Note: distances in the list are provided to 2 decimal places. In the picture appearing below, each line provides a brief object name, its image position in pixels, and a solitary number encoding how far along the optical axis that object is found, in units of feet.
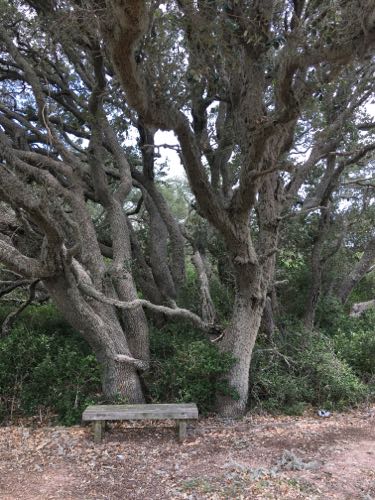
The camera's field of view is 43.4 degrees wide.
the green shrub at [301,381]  23.93
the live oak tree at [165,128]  17.03
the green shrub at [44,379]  22.49
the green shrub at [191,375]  22.35
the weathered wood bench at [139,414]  19.20
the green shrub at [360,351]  27.20
